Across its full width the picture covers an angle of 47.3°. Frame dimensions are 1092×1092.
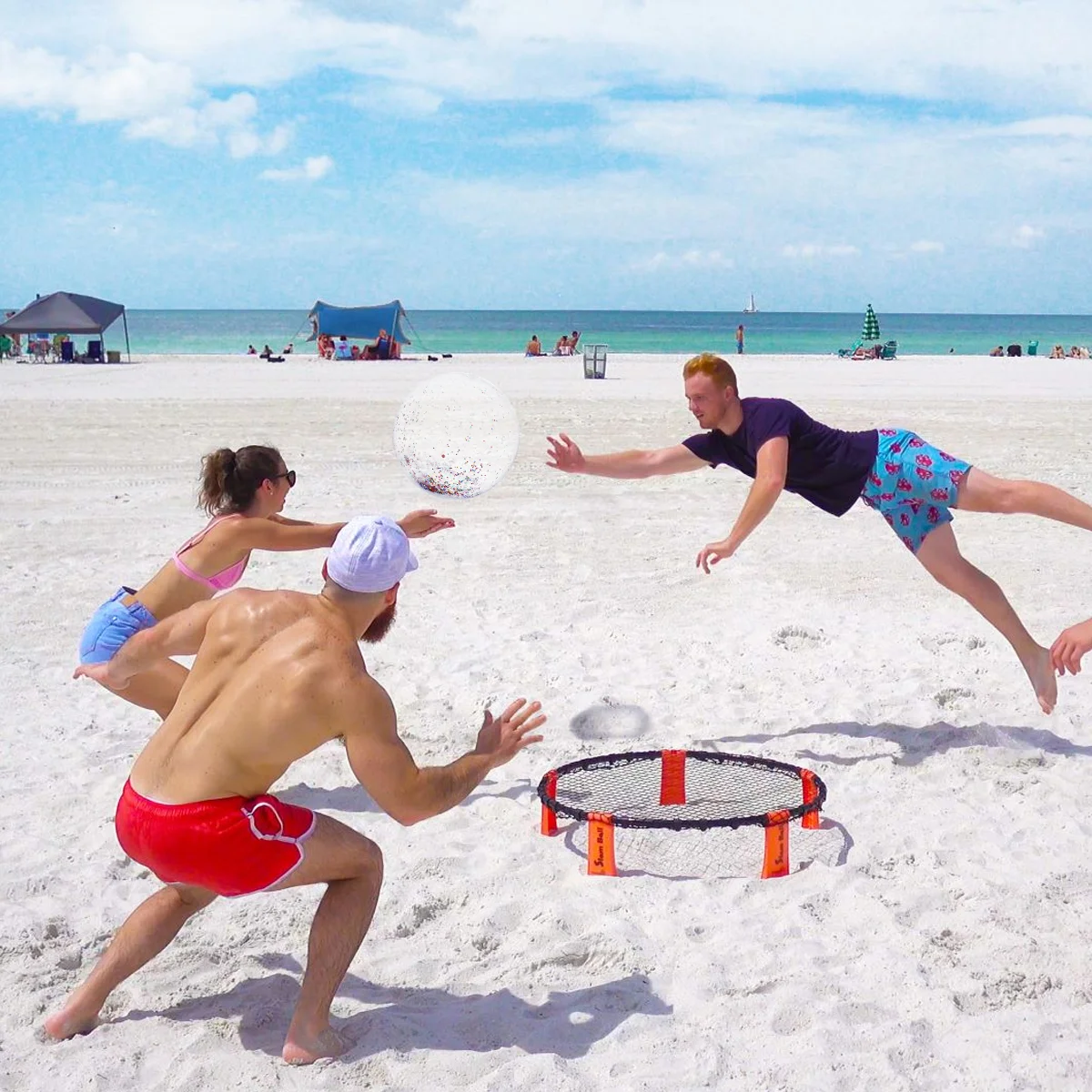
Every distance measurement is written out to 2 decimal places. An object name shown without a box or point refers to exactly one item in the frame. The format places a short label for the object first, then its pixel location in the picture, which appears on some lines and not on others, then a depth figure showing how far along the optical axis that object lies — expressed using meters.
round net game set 4.78
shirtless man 3.02
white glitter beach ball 5.66
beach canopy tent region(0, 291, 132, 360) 36.72
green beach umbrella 50.41
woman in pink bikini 4.56
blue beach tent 44.06
